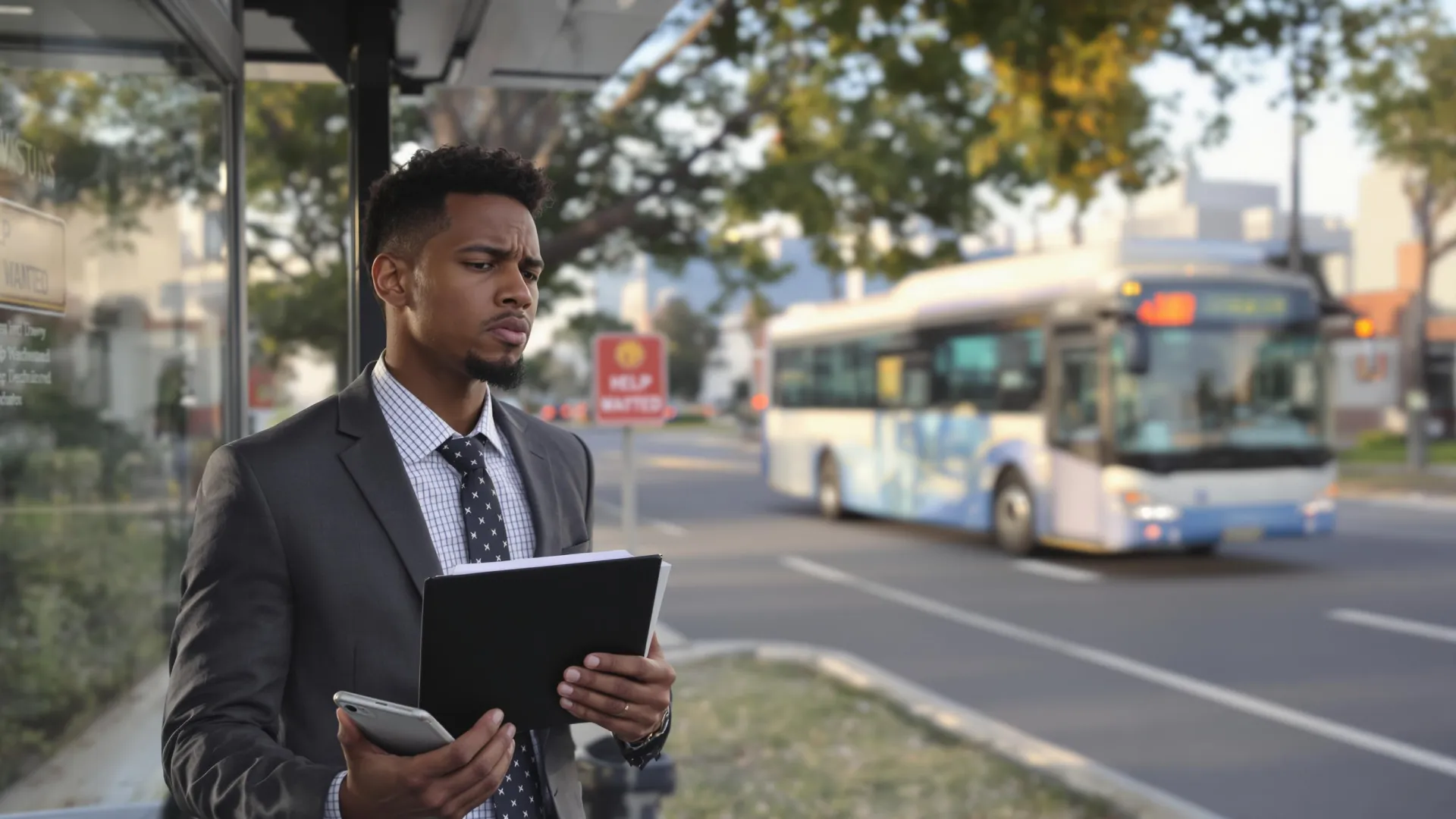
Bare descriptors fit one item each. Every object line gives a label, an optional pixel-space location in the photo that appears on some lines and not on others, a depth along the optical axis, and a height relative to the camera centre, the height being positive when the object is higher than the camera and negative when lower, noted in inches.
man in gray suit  69.7 -9.0
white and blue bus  530.9 -7.0
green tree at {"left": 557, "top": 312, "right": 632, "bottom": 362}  856.3 +36.3
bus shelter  134.7 +12.5
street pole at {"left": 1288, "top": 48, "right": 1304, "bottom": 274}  1016.2 +118.6
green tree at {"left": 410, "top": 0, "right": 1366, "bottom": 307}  278.1 +75.7
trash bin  187.8 -54.1
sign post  411.5 +1.0
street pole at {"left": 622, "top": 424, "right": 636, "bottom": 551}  375.9 -30.8
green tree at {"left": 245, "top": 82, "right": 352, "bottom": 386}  578.6 +85.5
